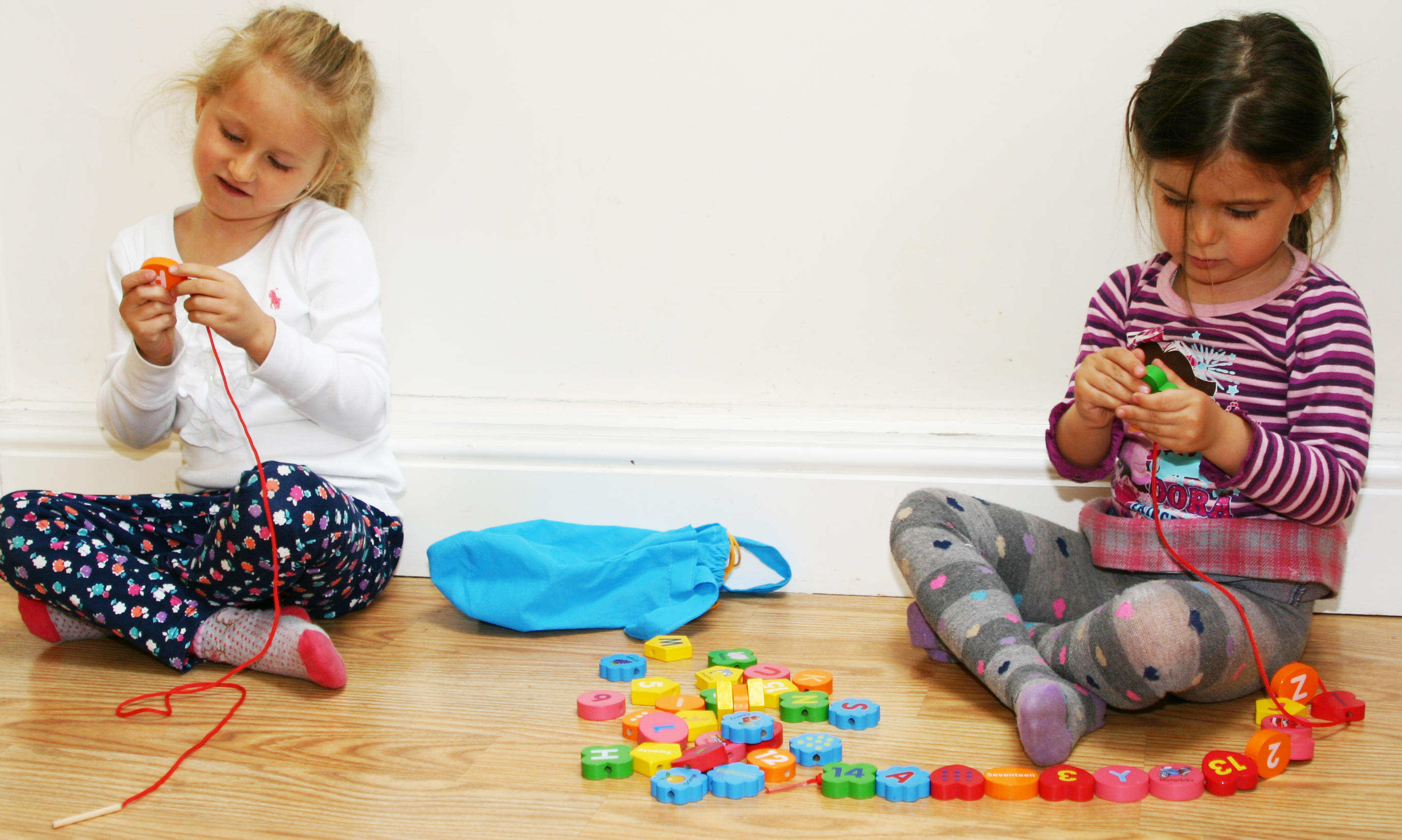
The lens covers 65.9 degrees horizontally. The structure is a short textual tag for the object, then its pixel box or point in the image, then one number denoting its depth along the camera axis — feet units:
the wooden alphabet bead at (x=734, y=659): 3.58
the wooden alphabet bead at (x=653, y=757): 2.76
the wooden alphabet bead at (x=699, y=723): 3.01
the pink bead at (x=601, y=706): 3.16
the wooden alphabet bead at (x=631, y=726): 3.00
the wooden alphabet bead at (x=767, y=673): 3.42
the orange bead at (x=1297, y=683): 3.21
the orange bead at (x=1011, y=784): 2.64
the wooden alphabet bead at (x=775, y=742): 2.91
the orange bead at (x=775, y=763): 2.71
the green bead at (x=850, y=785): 2.63
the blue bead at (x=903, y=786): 2.62
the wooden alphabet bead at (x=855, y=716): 3.09
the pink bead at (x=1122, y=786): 2.63
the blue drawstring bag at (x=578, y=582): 4.02
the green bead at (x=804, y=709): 3.15
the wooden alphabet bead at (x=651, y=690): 3.27
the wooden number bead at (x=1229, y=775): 2.65
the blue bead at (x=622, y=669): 3.49
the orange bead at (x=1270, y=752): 2.75
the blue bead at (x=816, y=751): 2.80
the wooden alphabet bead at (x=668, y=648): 3.72
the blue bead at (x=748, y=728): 2.91
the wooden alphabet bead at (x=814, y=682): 3.34
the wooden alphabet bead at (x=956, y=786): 2.64
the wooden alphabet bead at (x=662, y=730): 2.92
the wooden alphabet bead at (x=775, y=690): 3.22
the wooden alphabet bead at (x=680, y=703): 3.15
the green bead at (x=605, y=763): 2.72
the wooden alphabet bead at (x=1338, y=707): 3.11
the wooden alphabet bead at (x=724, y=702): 3.17
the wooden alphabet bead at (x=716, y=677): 3.35
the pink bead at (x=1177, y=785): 2.63
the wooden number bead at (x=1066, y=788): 2.64
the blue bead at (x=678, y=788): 2.60
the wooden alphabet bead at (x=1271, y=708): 3.13
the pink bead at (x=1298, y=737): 2.84
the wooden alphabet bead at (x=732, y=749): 2.83
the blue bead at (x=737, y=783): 2.64
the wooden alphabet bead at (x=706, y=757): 2.75
